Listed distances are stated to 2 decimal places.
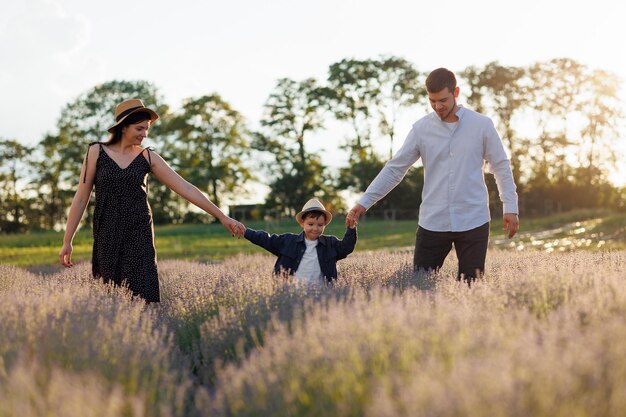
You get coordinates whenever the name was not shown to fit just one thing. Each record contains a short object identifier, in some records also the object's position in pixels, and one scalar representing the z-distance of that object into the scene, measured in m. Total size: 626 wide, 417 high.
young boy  6.48
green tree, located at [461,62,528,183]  44.72
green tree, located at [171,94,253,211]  47.44
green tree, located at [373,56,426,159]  45.31
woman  5.78
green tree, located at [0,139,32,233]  45.16
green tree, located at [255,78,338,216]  46.97
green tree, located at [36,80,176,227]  45.85
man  5.90
